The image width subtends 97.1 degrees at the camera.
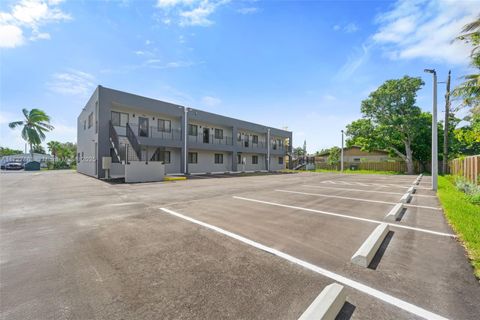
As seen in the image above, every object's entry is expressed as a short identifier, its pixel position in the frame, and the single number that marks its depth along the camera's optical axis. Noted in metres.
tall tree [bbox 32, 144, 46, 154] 62.36
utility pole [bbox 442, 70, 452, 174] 23.07
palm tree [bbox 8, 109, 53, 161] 34.69
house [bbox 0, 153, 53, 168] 45.46
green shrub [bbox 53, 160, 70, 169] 41.03
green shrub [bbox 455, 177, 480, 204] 7.99
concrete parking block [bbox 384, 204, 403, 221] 5.82
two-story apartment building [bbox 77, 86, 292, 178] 16.98
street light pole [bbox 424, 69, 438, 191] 11.09
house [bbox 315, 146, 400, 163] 39.40
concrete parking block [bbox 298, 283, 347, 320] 2.05
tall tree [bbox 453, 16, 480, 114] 9.81
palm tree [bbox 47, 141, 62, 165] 50.94
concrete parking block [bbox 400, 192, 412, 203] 7.85
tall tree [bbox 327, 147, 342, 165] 38.16
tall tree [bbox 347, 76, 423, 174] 27.61
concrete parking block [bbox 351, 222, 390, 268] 3.31
